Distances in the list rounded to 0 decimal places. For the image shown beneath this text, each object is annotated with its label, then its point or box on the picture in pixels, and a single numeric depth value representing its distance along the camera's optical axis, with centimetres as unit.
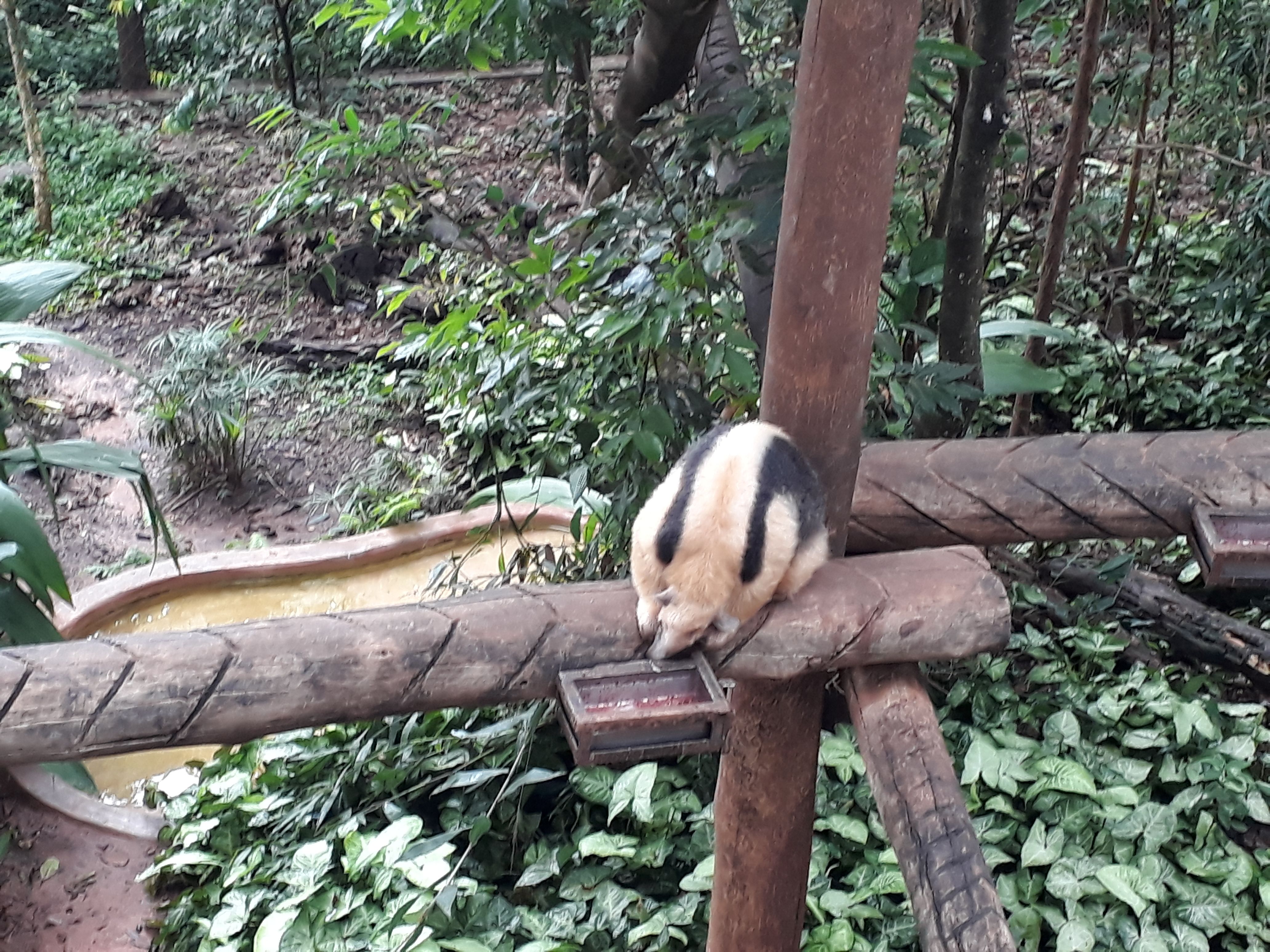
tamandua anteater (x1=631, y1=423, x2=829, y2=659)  208
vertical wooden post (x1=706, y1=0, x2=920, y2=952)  188
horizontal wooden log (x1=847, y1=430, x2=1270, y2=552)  244
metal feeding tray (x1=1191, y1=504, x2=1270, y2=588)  230
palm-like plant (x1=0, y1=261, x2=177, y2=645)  324
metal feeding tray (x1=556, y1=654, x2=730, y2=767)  189
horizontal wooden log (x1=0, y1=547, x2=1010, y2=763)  191
